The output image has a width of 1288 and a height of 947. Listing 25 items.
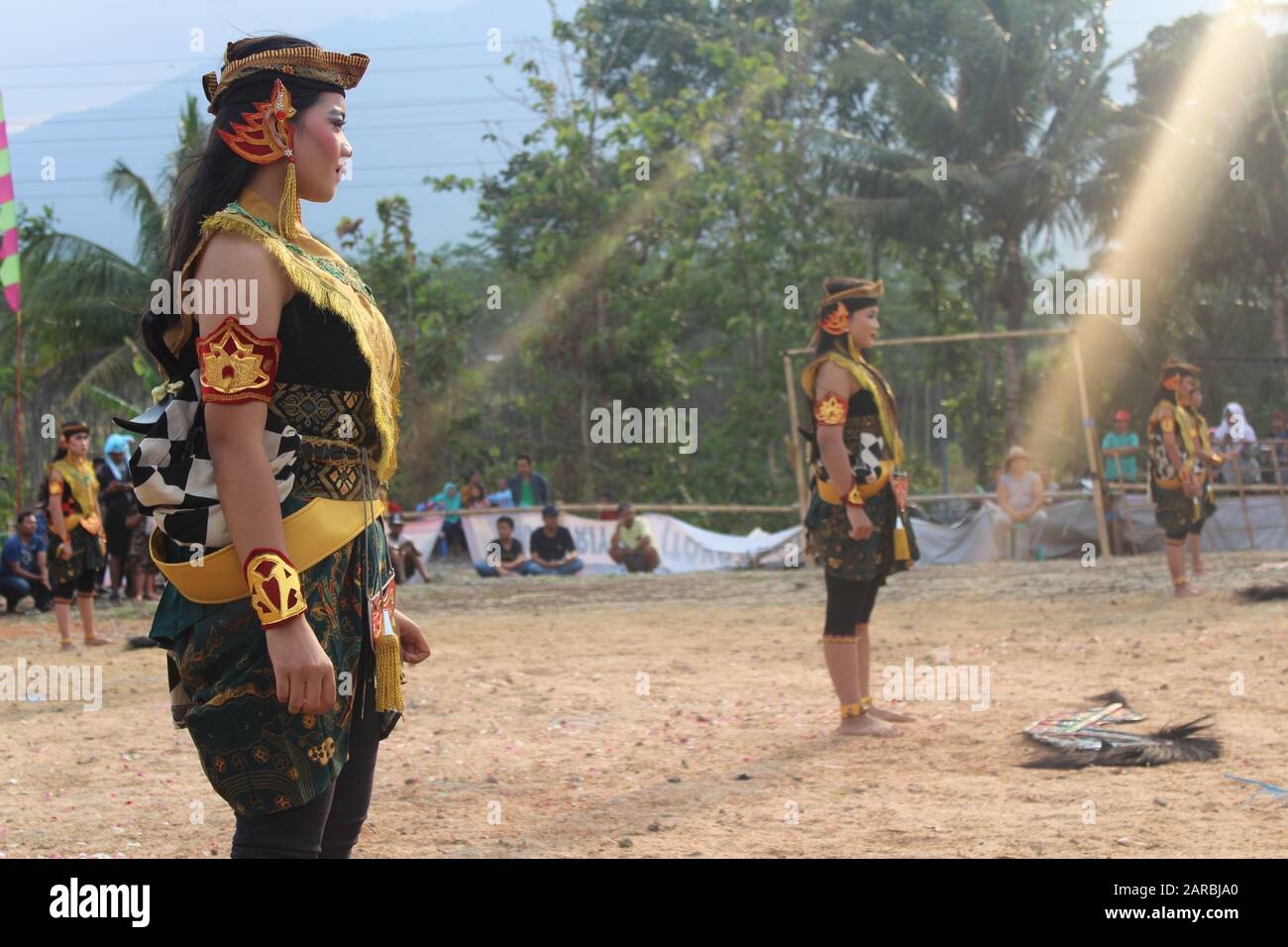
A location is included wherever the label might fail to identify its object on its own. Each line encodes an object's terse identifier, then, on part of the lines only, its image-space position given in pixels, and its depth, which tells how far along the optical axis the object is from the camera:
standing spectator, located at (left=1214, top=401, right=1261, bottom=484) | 16.69
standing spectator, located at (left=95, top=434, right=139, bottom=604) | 13.49
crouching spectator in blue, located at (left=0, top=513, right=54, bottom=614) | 13.20
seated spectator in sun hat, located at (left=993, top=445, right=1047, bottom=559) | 15.81
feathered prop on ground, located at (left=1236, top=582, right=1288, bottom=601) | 10.25
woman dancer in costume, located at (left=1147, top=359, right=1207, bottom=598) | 10.85
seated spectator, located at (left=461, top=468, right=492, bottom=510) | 17.02
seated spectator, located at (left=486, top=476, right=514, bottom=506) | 17.16
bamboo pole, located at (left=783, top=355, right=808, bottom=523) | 14.57
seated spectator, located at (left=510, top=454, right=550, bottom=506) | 16.66
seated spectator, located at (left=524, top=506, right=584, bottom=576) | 15.51
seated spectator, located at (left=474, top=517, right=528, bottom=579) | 15.54
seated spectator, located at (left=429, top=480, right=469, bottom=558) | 16.34
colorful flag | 11.37
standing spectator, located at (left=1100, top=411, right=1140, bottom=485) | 16.90
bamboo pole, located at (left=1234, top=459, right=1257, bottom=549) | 16.09
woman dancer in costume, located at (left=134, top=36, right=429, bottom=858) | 2.28
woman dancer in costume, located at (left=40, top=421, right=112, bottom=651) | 9.93
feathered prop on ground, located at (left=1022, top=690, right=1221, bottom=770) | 5.30
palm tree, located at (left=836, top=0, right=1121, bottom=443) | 22.69
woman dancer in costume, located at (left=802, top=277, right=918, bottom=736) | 5.96
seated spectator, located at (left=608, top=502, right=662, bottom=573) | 15.64
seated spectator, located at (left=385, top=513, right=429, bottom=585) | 14.76
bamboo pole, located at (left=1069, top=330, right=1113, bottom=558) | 14.58
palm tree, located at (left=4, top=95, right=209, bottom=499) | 18.38
